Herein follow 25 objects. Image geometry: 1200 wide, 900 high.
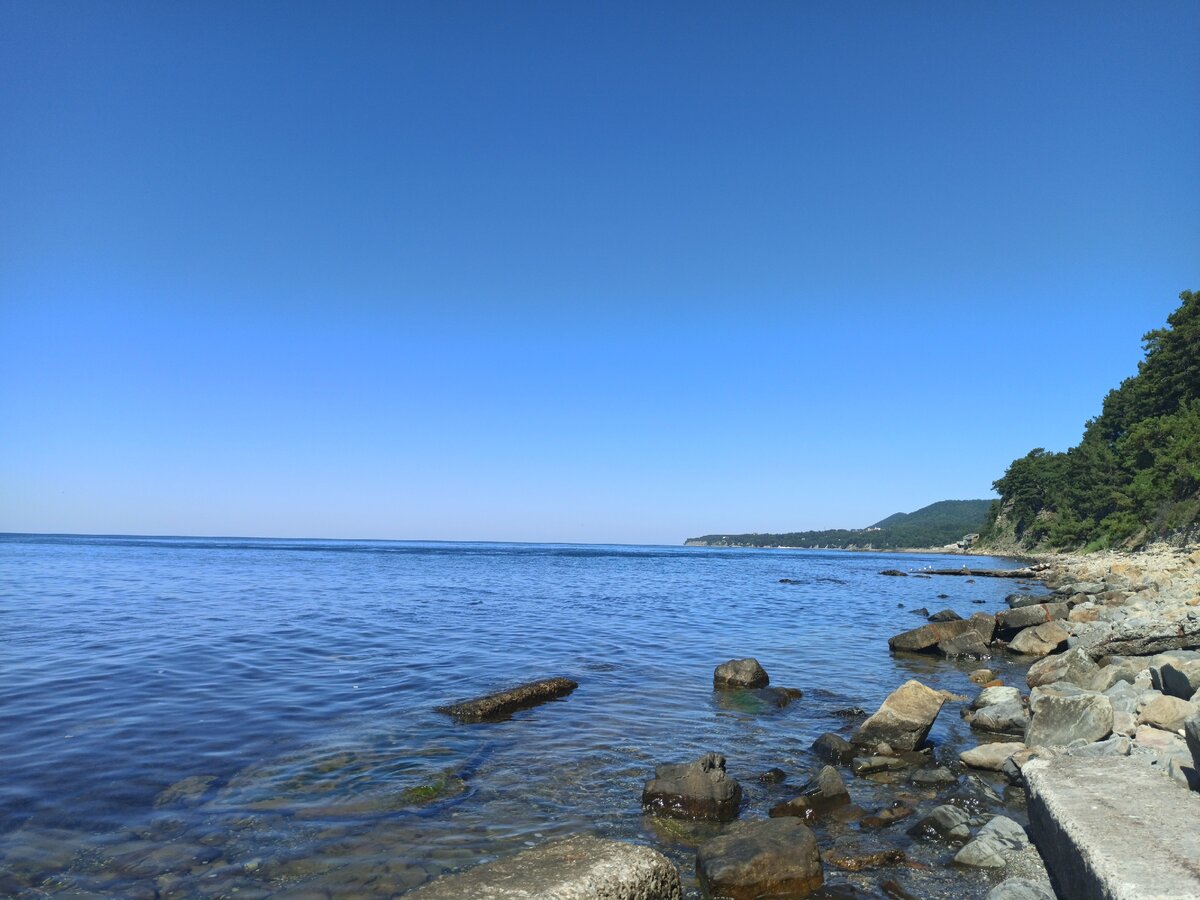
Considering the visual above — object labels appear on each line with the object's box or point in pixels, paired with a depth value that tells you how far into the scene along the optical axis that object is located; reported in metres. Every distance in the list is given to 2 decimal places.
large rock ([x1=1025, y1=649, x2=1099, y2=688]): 13.30
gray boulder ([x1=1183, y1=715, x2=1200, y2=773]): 5.57
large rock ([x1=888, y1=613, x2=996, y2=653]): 20.53
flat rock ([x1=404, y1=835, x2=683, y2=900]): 4.72
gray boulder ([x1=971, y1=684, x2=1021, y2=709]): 12.52
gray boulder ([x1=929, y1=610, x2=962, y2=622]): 26.22
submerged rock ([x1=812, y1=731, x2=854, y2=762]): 10.15
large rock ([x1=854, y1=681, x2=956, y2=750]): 10.55
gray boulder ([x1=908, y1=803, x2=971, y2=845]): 7.28
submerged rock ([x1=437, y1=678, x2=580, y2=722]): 12.41
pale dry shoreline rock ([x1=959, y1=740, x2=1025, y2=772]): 9.58
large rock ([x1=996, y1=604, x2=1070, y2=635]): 21.52
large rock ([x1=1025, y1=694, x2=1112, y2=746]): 9.28
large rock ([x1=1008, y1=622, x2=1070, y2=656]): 19.30
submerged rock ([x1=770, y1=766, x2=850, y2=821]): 8.16
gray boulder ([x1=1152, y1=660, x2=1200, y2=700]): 9.80
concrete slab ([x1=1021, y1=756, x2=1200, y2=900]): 4.39
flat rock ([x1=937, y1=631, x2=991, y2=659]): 20.34
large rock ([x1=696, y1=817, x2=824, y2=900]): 6.23
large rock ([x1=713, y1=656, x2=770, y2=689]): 14.89
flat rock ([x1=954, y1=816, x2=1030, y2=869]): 6.58
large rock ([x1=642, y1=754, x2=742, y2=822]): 8.05
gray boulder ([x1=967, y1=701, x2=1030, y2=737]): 11.68
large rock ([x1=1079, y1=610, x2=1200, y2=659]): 14.88
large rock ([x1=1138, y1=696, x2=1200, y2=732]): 8.95
